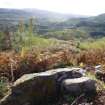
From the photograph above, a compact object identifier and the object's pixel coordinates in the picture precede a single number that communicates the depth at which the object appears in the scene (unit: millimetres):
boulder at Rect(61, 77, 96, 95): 2393
